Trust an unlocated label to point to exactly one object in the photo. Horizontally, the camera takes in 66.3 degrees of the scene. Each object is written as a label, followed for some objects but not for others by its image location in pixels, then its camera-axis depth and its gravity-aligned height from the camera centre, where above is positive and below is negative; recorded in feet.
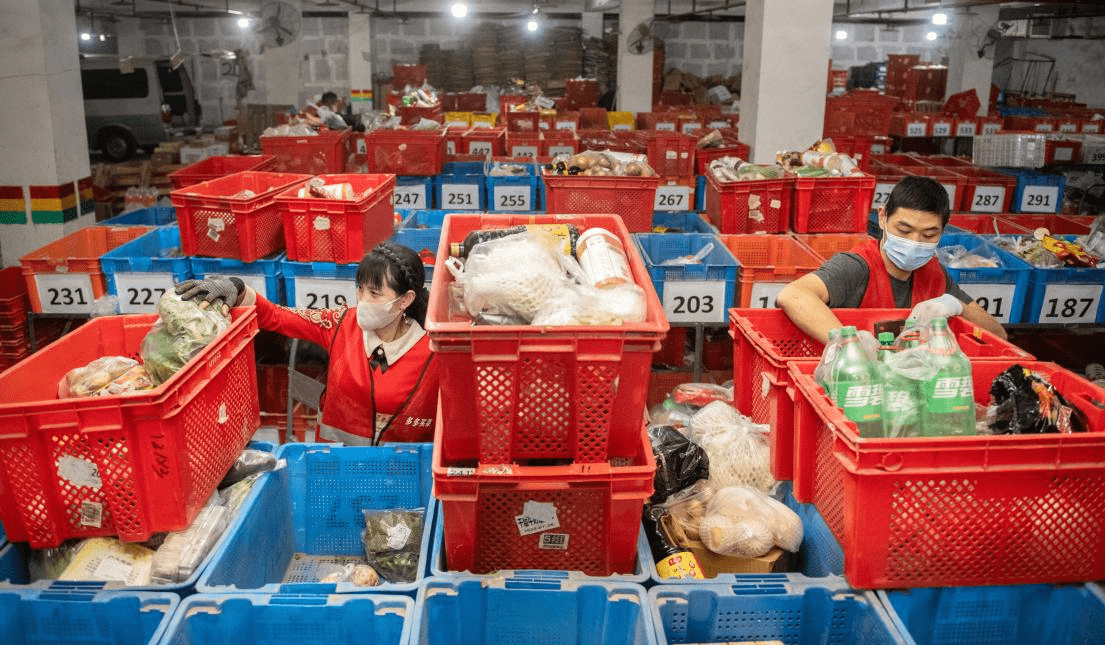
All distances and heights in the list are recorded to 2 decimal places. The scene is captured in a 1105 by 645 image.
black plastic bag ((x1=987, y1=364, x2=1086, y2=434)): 7.14 -2.30
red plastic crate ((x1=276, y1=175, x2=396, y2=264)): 16.17 -1.90
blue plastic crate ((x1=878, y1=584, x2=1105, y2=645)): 7.20 -4.03
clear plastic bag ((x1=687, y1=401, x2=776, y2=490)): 9.15 -3.41
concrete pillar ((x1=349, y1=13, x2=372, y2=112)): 63.31 +5.43
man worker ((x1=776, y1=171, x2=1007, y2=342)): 9.70 -1.80
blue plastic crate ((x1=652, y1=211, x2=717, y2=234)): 21.76 -2.37
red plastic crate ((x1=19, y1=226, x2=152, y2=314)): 16.53 -2.78
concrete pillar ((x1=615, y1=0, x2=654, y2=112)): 50.90 +3.09
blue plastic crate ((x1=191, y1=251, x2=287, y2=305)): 16.38 -2.76
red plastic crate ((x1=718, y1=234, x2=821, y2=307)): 16.58 -2.72
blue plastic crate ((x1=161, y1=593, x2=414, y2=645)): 6.95 -3.99
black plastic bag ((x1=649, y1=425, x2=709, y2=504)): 8.80 -3.43
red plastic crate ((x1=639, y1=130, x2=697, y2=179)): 27.48 -0.77
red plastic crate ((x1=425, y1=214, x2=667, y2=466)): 6.33 -1.95
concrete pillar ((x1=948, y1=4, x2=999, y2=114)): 55.21 +4.91
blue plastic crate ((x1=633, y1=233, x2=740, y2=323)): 16.47 -2.83
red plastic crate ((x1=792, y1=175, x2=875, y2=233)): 19.02 -1.59
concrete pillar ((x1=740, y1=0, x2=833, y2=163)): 24.53 +1.71
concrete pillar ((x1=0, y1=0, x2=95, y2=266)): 24.14 -0.13
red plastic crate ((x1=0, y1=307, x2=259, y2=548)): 6.91 -2.77
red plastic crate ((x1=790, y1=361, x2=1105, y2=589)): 6.66 -2.97
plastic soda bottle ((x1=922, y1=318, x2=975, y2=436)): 7.04 -2.19
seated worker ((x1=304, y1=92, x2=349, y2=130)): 29.13 +0.27
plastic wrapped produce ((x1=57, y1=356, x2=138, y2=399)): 7.63 -2.27
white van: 59.47 +1.10
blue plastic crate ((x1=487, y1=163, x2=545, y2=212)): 25.59 -1.91
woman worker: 10.11 -2.76
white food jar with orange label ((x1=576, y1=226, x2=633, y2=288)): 7.02 -1.10
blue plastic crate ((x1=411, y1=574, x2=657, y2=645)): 7.11 -3.98
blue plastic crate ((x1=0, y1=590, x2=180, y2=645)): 6.99 -3.98
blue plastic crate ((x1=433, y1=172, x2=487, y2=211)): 25.53 -1.89
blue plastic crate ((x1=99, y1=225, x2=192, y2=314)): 16.29 -2.88
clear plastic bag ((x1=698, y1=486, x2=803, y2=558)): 8.08 -3.72
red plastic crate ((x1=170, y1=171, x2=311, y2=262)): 16.06 -1.86
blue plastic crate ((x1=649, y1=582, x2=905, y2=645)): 7.16 -4.01
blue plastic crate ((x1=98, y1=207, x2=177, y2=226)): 23.55 -2.64
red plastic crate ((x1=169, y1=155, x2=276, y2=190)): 22.43 -1.19
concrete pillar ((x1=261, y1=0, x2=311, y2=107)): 53.52 +3.16
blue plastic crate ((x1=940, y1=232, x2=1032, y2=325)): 16.39 -2.91
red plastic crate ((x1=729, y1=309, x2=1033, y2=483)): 8.58 -2.47
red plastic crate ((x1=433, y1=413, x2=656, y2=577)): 6.83 -3.18
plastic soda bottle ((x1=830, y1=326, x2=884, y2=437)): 7.10 -2.10
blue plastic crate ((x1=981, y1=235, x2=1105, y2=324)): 16.47 -3.06
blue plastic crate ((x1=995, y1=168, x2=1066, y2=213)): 27.09 -1.90
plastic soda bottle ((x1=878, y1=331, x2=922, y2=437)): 7.06 -2.24
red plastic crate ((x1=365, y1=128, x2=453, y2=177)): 25.38 -0.74
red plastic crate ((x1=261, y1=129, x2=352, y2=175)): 25.72 -0.79
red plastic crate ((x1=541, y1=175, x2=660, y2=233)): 18.52 -1.39
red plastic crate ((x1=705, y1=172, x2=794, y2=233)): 19.16 -1.64
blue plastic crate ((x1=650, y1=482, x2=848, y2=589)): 7.33 -3.81
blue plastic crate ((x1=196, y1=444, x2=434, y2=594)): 9.14 -3.95
